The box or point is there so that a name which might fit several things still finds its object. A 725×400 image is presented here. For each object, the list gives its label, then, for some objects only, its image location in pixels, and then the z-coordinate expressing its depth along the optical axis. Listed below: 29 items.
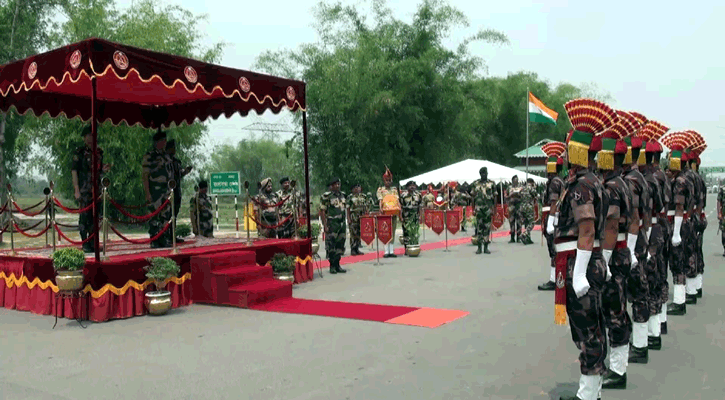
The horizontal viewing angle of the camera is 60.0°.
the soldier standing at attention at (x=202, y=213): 12.38
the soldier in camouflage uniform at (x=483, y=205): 14.68
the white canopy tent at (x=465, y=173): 24.67
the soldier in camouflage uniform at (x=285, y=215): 13.40
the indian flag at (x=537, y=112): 24.12
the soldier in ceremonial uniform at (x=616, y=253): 4.63
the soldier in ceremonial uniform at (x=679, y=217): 7.24
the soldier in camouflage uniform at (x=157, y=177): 10.09
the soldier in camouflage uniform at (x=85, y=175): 9.27
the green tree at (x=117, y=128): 24.14
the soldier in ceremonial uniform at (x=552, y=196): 8.89
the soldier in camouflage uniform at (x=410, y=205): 16.08
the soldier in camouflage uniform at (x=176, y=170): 10.52
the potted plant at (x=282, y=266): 9.92
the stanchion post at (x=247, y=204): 10.36
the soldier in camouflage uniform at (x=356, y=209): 14.80
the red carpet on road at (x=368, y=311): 7.47
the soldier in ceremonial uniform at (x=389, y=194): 14.35
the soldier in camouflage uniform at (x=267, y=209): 13.31
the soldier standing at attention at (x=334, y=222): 12.01
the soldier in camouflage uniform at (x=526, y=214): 17.59
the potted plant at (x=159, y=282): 8.08
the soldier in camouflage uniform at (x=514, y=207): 17.08
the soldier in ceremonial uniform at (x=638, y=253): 5.41
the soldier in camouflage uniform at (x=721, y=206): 13.57
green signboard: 20.88
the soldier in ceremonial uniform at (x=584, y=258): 4.17
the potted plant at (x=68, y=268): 7.41
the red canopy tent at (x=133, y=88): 7.85
